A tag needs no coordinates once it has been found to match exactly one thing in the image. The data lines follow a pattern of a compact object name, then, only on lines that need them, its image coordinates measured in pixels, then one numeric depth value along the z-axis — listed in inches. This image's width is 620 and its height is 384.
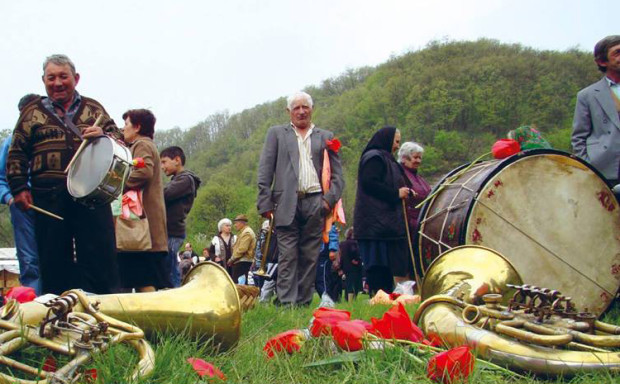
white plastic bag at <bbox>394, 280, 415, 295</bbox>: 243.3
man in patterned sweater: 163.3
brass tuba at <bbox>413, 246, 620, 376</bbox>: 93.8
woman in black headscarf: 247.6
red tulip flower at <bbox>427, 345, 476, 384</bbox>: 88.2
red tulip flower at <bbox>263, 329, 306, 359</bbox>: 107.7
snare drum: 155.5
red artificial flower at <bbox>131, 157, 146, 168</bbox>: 200.7
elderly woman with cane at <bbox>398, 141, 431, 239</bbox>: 251.0
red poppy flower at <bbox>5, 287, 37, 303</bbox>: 96.9
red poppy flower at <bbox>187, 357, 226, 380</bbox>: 89.0
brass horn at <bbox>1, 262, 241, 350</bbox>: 104.1
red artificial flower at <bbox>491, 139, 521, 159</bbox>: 176.9
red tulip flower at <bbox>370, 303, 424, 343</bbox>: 103.5
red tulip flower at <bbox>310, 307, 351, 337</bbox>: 107.4
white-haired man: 225.3
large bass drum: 169.3
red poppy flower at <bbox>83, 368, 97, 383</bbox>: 82.0
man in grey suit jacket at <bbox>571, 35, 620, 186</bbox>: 185.3
